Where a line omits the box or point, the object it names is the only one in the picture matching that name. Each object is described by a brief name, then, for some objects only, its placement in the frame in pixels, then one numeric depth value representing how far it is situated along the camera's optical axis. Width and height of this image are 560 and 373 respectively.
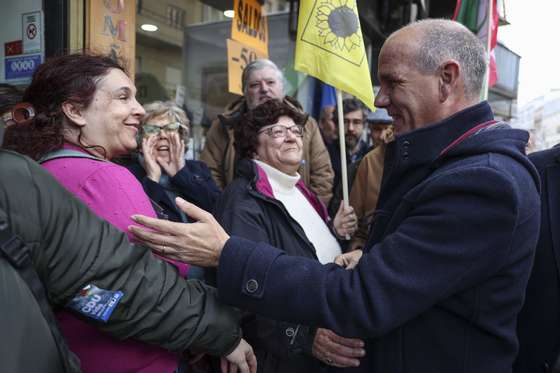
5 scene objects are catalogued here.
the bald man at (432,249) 1.33
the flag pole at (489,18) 4.17
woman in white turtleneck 2.00
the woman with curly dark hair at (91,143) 1.45
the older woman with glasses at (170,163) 2.92
